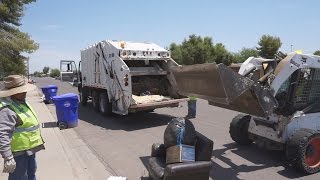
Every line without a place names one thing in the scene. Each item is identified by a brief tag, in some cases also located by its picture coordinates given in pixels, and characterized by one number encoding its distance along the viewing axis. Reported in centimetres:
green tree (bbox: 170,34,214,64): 3256
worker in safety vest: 264
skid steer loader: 356
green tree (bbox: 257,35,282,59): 3339
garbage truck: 712
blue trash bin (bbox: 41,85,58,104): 1255
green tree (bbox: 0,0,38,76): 1201
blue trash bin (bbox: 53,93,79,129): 714
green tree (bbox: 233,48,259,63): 3661
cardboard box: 316
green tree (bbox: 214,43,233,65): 3380
